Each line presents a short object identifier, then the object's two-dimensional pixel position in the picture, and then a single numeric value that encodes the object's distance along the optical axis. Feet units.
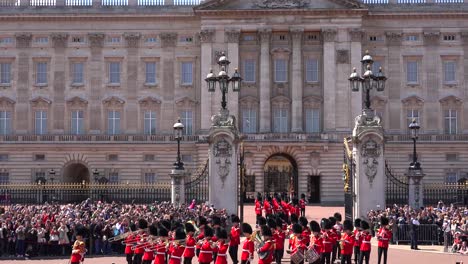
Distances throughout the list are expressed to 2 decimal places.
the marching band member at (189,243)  67.72
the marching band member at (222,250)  64.03
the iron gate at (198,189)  120.08
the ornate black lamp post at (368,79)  107.04
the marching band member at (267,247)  62.54
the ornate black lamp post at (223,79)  110.83
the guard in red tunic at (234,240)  79.36
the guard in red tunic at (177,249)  63.87
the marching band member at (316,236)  68.90
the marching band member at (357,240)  76.18
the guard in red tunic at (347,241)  74.59
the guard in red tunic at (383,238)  77.61
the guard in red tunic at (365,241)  75.56
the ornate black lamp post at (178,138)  123.54
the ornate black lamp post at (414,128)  128.26
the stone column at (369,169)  104.58
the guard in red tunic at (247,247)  65.41
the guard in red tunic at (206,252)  64.90
